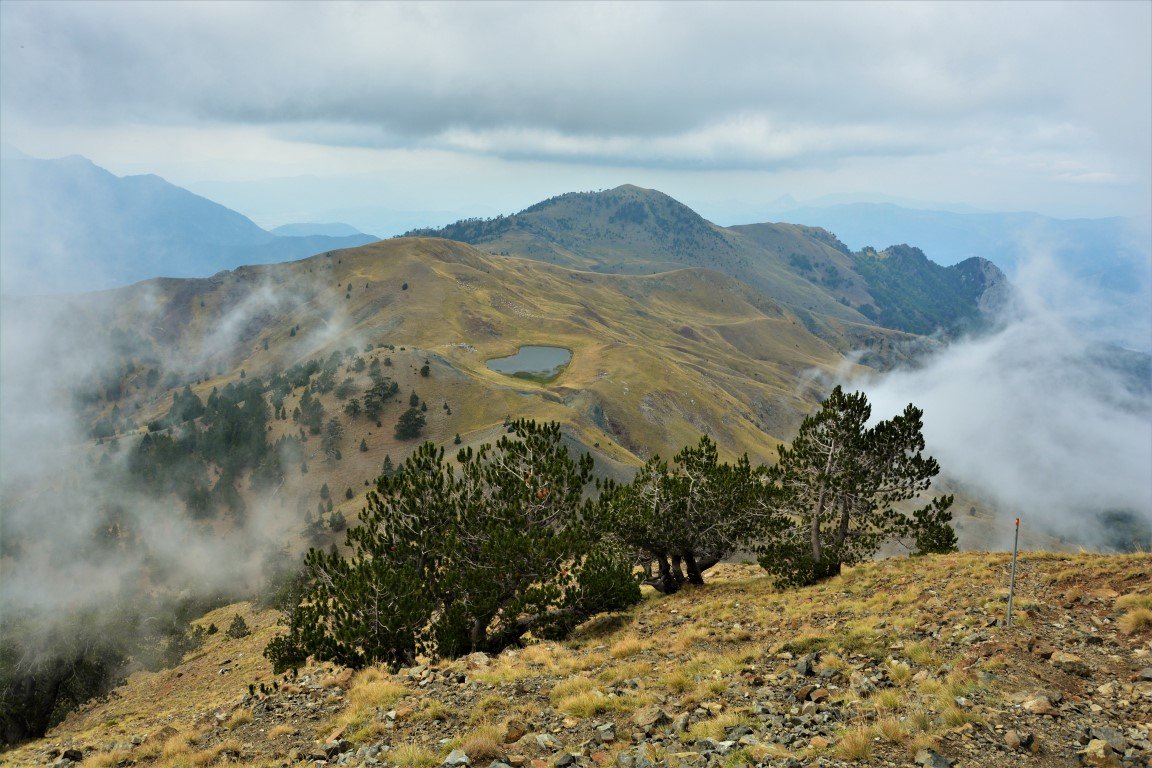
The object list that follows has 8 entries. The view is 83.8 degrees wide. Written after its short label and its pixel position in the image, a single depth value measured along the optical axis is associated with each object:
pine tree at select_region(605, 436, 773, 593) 31.62
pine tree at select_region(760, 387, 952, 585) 30.36
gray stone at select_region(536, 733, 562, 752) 13.92
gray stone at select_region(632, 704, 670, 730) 14.46
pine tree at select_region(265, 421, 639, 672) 23.83
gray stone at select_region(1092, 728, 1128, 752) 11.09
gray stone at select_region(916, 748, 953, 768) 10.80
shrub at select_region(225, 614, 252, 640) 54.06
